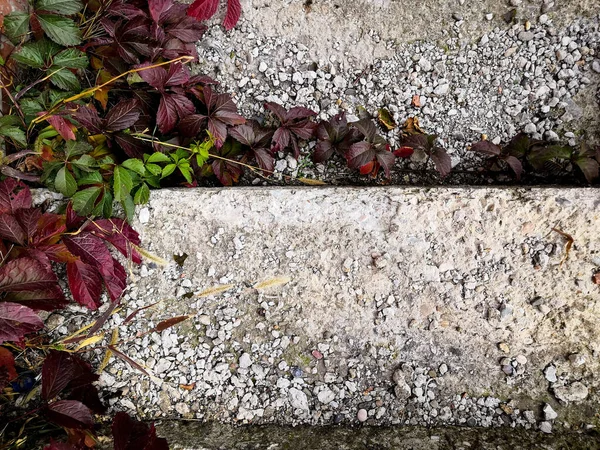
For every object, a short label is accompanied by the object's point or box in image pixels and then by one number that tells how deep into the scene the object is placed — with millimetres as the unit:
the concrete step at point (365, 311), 636
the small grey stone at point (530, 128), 730
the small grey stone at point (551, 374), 636
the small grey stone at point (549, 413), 631
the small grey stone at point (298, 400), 649
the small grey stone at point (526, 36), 727
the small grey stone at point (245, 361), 653
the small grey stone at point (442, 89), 741
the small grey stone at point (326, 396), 649
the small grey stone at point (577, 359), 633
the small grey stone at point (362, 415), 645
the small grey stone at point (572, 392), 631
